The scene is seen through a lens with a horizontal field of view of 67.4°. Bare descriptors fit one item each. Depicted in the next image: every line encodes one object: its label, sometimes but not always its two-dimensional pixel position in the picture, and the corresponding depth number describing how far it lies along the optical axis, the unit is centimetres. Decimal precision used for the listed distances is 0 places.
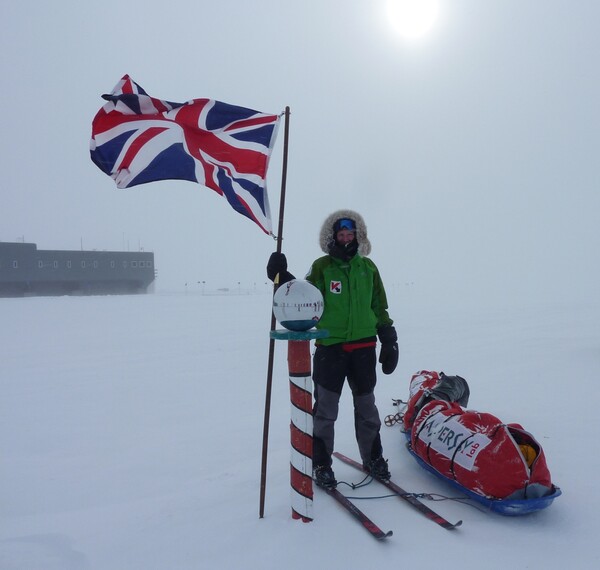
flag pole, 314
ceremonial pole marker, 307
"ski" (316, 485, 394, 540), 285
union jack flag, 347
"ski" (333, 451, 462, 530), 297
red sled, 305
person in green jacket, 364
